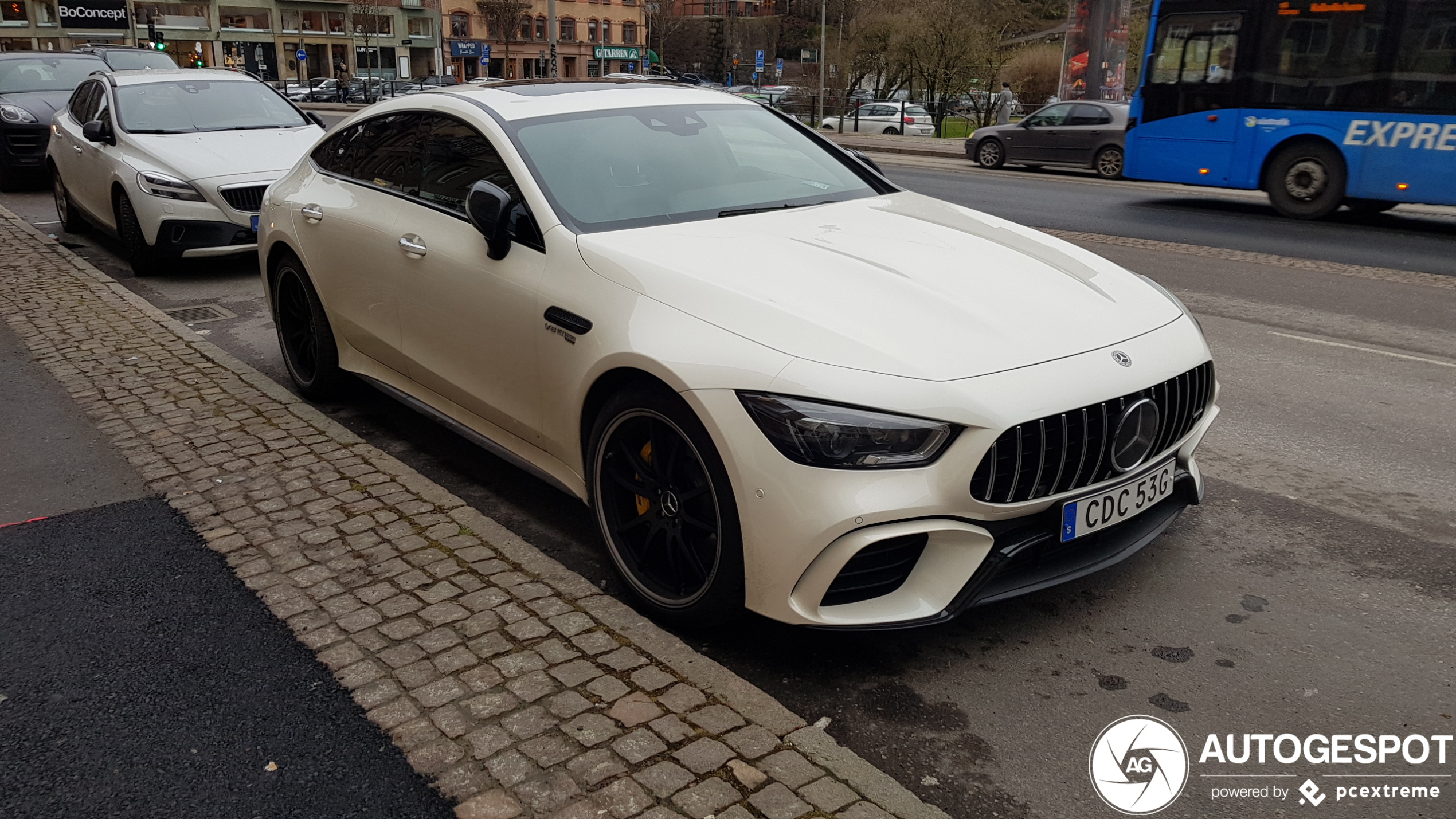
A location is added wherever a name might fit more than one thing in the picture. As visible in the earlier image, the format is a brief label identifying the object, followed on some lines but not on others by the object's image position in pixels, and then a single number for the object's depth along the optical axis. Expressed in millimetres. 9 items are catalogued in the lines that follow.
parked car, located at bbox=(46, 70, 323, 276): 9391
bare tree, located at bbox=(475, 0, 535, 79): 86125
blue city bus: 13438
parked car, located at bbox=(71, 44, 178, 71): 20562
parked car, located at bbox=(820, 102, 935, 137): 37531
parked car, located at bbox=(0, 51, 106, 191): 15812
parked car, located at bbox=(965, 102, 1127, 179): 21031
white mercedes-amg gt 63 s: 3014
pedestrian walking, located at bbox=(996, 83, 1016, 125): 30125
